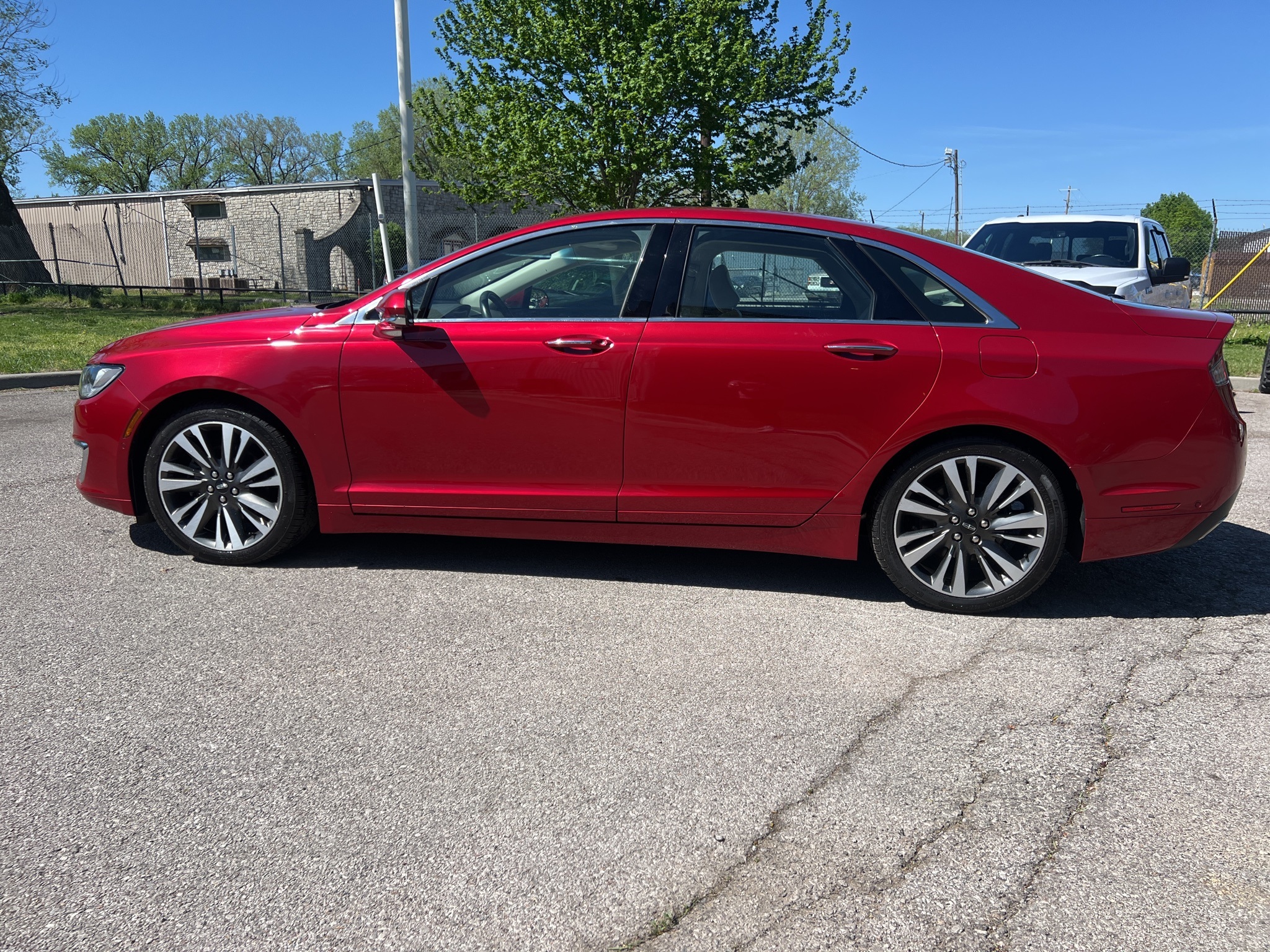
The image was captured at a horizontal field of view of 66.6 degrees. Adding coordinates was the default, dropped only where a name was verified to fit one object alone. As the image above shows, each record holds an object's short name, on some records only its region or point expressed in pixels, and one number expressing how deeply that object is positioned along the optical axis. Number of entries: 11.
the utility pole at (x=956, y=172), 51.06
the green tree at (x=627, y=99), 16.84
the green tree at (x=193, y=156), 77.06
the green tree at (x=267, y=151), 78.56
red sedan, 3.93
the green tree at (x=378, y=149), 67.50
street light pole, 15.55
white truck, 9.45
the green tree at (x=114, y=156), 75.25
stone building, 36.72
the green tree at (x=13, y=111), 24.91
